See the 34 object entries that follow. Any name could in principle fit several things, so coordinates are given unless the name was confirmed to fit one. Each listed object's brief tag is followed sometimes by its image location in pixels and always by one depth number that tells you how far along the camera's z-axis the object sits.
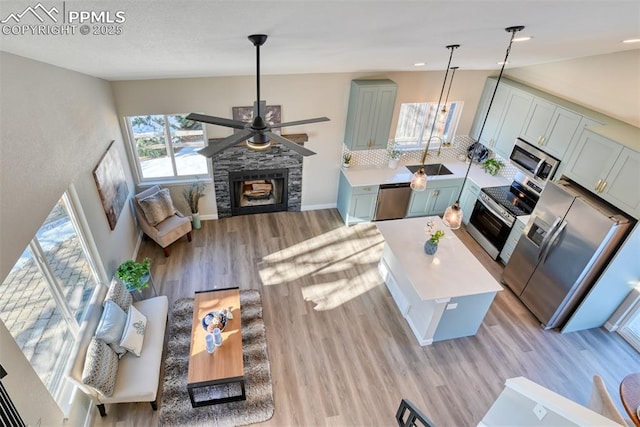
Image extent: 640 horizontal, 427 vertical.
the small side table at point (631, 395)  2.82
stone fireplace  5.82
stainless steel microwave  4.71
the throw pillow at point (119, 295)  3.74
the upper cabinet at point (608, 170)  3.52
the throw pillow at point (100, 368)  3.06
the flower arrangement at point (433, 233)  4.13
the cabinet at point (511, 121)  5.10
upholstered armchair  5.16
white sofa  3.13
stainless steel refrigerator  3.76
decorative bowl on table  3.71
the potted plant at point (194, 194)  5.76
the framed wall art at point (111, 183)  4.10
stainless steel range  5.21
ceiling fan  2.49
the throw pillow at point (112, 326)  3.37
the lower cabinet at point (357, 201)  5.90
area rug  3.46
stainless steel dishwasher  5.98
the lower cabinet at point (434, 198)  6.07
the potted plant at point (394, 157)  6.22
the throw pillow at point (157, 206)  5.14
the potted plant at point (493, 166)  5.95
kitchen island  3.85
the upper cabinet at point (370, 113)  5.34
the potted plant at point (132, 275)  4.14
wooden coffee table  3.37
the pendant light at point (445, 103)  5.69
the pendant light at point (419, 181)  3.66
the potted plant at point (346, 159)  6.14
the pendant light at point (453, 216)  3.30
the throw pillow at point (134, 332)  3.47
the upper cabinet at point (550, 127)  4.43
